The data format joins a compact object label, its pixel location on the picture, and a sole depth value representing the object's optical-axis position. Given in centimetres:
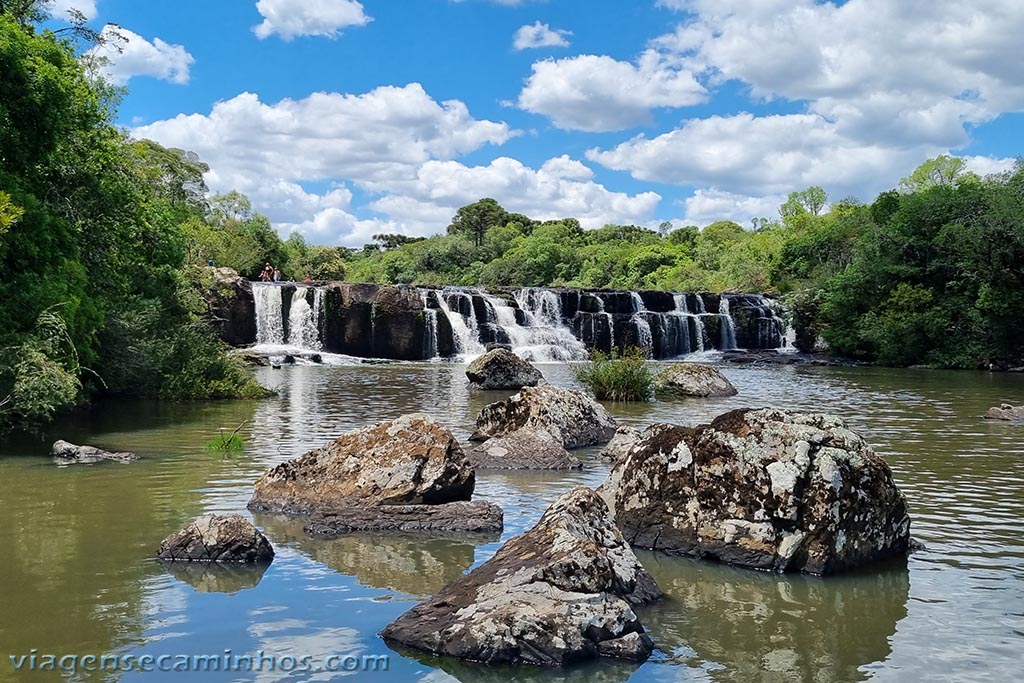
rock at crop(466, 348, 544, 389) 2794
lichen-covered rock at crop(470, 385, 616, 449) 1567
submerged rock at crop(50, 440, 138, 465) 1355
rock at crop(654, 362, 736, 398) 2545
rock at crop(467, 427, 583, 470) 1355
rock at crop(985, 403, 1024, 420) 2036
